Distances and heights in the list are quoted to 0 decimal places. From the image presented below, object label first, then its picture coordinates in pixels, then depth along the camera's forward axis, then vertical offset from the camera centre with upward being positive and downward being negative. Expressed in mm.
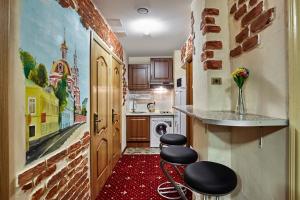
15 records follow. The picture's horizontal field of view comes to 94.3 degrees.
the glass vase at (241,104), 982 -34
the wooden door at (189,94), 2525 +98
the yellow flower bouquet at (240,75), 939 +164
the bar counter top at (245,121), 722 -114
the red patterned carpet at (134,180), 1783 -1220
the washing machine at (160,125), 3444 -634
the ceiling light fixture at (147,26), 2068 +1167
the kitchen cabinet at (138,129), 3490 -741
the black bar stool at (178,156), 1298 -538
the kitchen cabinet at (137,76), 3684 +623
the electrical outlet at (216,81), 1219 +161
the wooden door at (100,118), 1594 -247
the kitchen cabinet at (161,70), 3625 +771
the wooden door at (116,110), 2407 -195
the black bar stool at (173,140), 1730 -508
